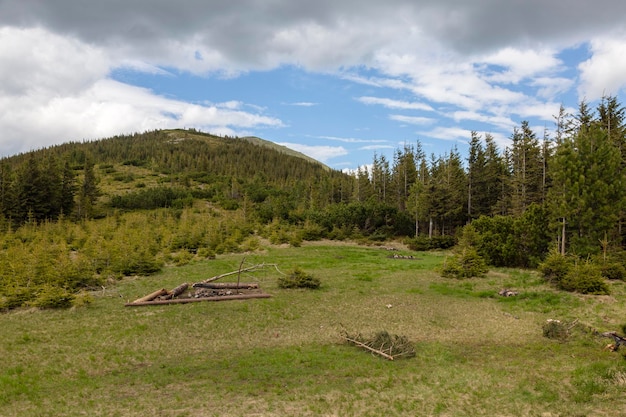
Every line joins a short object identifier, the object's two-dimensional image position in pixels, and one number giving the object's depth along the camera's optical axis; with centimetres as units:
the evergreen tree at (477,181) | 5281
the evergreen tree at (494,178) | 5192
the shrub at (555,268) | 1938
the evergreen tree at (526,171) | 4281
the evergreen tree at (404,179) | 6643
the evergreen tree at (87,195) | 4930
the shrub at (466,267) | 2347
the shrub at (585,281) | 1739
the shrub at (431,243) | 4391
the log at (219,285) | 1919
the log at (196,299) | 1666
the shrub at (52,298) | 1543
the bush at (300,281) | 2030
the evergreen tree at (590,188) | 2278
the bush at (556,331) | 1252
